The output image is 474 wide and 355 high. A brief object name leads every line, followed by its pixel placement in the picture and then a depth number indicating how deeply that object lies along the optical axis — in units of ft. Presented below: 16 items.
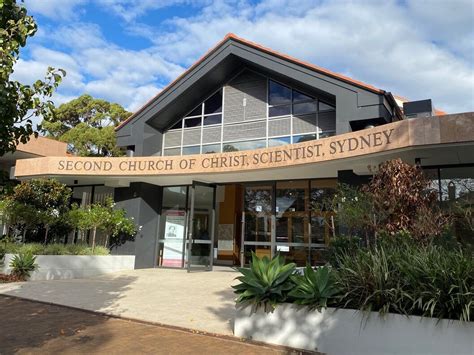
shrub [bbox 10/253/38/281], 37.99
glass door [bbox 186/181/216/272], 48.34
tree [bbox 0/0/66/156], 12.36
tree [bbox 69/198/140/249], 46.88
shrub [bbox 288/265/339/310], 18.54
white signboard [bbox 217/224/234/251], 51.19
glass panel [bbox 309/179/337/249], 42.24
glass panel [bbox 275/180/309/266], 43.70
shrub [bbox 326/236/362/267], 30.67
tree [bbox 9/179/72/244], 44.88
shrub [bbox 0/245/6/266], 39.75
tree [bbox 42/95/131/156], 100.42
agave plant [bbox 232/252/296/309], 19.69
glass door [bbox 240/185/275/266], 46.24
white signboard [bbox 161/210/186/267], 51.67
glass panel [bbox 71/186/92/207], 58.23
